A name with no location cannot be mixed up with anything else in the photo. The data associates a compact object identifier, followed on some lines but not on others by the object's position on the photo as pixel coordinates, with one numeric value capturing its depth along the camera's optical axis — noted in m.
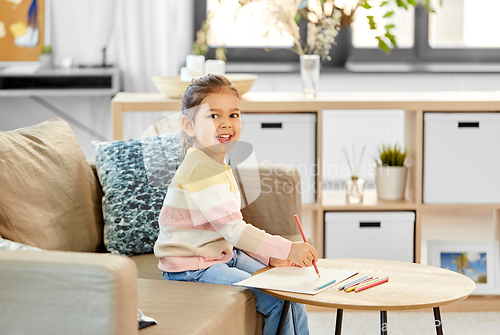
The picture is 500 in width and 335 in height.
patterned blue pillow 3.84
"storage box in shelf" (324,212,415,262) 4.37
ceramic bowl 4.38
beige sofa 2.85
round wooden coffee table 3.22
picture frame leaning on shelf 4.40
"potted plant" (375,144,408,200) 4.48
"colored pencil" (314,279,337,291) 3.30
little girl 3.49
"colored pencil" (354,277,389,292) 3.30
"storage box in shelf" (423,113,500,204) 4.36
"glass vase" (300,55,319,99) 4.45
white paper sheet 3.31
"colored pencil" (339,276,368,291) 3.32
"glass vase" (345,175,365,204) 4.45
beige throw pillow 3.55
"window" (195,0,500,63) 5.50
